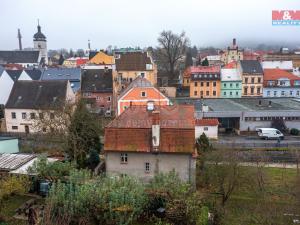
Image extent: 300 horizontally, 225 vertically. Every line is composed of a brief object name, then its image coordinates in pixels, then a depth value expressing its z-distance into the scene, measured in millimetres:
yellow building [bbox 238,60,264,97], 60531
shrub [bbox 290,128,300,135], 41812
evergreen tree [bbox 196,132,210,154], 28073
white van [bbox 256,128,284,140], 39438
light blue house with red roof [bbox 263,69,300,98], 60125
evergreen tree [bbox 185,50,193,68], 97081
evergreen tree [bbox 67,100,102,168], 28453
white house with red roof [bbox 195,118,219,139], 39125
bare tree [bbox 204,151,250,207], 21875
